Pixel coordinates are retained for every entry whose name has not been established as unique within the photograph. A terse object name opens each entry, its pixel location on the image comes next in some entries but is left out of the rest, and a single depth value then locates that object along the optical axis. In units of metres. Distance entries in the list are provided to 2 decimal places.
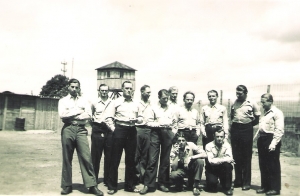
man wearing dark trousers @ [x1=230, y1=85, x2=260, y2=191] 6.01
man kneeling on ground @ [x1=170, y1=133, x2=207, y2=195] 5.51
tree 54.23
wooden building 21.36
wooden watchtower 30.31
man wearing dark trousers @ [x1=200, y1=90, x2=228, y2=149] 6.10
